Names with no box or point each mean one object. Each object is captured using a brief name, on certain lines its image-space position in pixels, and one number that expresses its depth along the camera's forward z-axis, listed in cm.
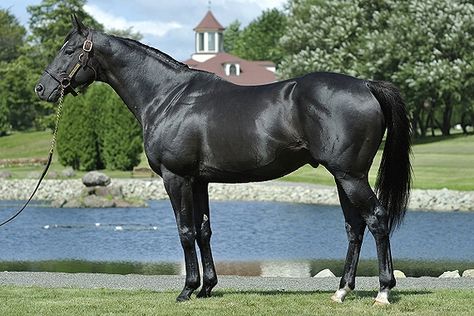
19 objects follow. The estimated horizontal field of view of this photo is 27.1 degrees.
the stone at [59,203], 3343
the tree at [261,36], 11344
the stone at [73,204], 3328
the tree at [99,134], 4641
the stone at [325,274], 1472
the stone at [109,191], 3422
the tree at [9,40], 10331
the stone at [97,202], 3322
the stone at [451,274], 1507
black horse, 906
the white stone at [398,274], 1486
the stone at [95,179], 3388
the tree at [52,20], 7600
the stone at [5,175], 4325
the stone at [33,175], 4294
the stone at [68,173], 4326
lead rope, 995
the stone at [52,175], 4272
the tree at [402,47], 5291
